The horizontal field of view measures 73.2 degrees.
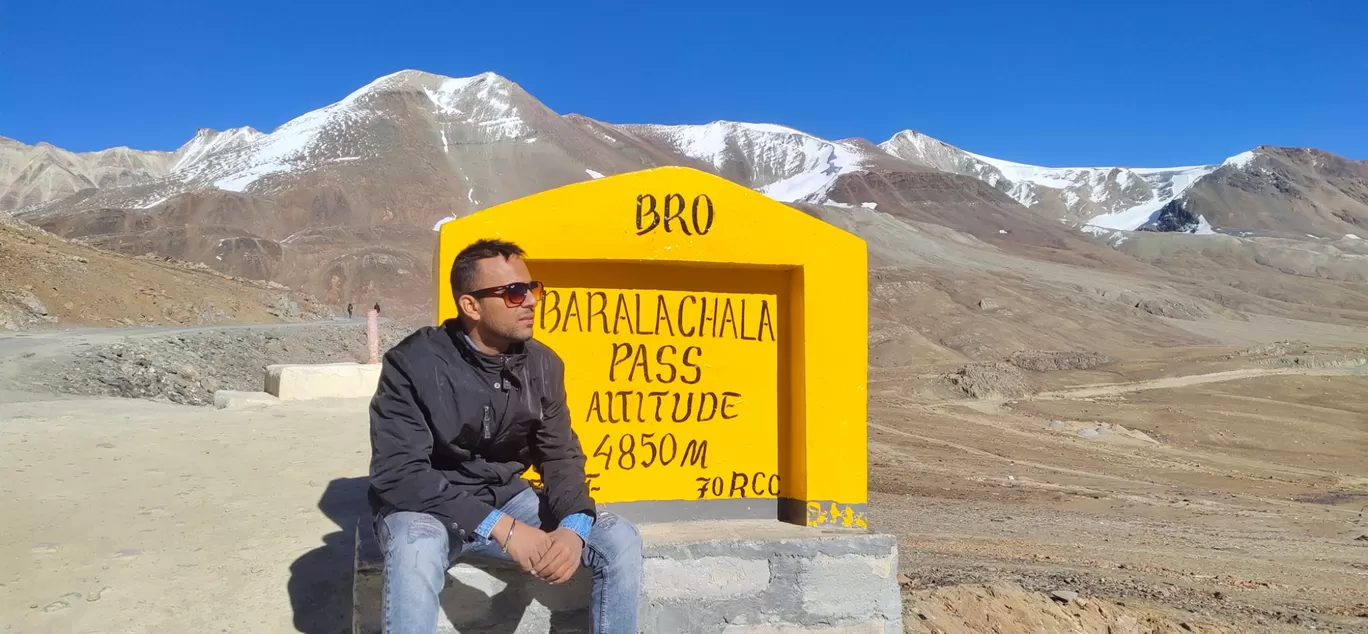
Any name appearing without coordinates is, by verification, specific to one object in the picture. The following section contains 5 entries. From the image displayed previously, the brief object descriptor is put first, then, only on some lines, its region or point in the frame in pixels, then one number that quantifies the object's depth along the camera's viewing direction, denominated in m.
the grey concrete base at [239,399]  8.96
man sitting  2.95
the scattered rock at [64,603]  3.64
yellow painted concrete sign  4.19
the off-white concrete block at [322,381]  9.40
